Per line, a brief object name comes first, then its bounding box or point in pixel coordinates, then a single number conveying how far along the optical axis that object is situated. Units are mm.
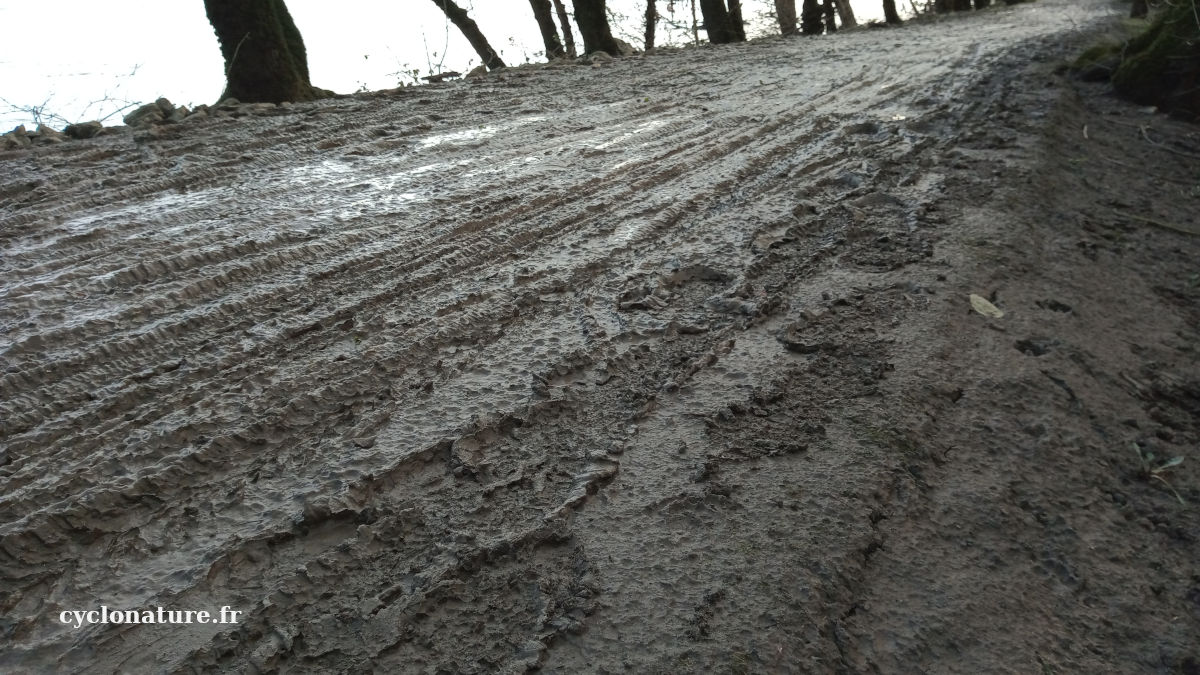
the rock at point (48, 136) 4246
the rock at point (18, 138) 4109
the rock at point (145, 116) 4660
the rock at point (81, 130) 4422
